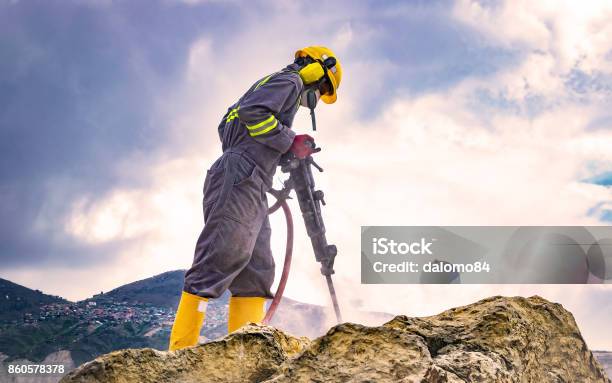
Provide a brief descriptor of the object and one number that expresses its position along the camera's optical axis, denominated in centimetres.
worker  364
